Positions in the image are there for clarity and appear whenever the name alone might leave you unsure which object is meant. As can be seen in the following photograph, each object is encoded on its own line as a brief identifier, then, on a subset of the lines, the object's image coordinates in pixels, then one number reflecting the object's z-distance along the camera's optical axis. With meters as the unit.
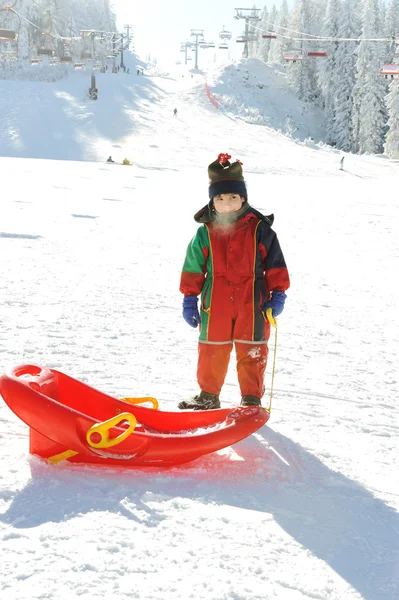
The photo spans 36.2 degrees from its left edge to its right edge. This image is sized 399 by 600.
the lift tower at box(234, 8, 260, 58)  52.28
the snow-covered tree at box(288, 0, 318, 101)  62.03
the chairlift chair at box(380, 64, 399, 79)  25.87
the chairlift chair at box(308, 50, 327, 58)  40.84
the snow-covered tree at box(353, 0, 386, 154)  49.34
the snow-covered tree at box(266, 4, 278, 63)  80.44
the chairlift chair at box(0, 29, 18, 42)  22.22
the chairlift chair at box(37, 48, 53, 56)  35.88
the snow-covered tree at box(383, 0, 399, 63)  60.59
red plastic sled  2.51
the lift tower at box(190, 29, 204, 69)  70.25
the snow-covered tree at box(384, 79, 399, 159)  43.75
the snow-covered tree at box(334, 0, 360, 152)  53.31
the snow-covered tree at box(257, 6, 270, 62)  88.25
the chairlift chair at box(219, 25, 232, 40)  63.00
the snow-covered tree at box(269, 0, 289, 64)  68.92
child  3.08
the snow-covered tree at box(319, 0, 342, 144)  54.44
